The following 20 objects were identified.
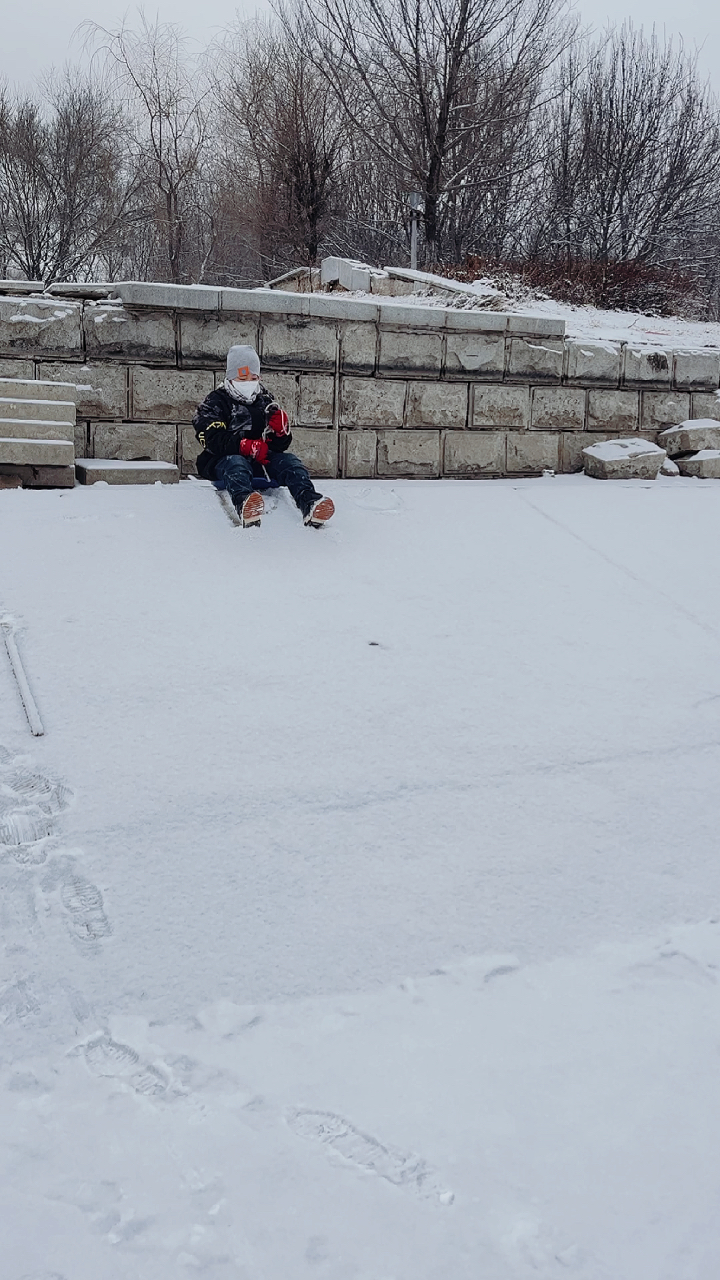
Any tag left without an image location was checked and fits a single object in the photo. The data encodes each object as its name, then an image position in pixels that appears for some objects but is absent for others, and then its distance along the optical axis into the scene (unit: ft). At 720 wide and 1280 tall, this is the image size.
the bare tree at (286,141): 54.80
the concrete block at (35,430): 17.34
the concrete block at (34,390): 18.08
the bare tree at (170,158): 57.52
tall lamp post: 42.34
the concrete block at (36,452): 17.16
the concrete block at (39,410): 17.63
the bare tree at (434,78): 48.91
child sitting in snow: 16.96
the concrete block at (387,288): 32.17
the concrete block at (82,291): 19.51
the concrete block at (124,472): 18.29
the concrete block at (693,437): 23.97
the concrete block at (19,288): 19.83
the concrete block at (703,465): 23.70
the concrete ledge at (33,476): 17.39
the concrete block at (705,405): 24.95
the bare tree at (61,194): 63.21
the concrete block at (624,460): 22.59
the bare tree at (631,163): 57.77
